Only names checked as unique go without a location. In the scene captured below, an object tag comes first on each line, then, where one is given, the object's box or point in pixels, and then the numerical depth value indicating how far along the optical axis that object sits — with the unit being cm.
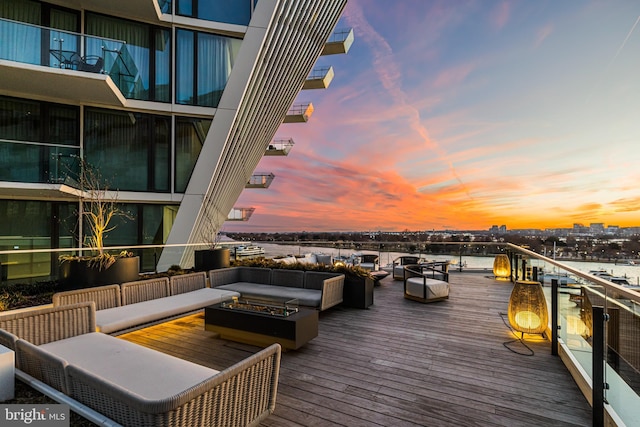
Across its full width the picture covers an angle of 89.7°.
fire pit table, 389
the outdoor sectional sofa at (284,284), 538
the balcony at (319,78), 1577
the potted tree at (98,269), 529
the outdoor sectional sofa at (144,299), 402
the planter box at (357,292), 600
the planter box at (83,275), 528
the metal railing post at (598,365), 242
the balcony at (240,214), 1447
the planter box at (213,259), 748
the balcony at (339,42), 1503
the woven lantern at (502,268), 909
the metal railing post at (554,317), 386
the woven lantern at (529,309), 429
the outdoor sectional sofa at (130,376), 171
